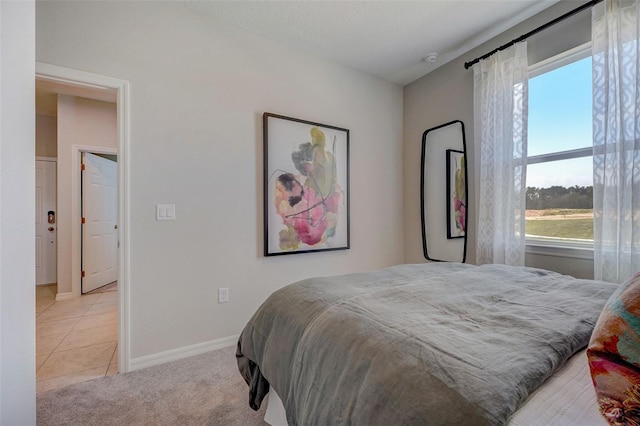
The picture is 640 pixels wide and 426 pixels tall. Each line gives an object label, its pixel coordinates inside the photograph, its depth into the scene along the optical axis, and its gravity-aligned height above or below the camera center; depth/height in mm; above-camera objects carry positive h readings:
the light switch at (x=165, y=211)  2057 -7
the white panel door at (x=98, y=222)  3773 -166
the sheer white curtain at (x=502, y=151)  2193 +490
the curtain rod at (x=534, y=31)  1850 +1345
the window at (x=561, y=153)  1980 +437
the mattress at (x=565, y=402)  518 -387
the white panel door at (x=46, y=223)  4207 -187
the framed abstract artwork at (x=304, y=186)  2500 +235
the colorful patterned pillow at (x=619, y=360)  486 -290
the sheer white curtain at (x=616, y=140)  1649 +431
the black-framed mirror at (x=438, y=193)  2764 +192
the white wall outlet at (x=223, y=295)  2295 -693
